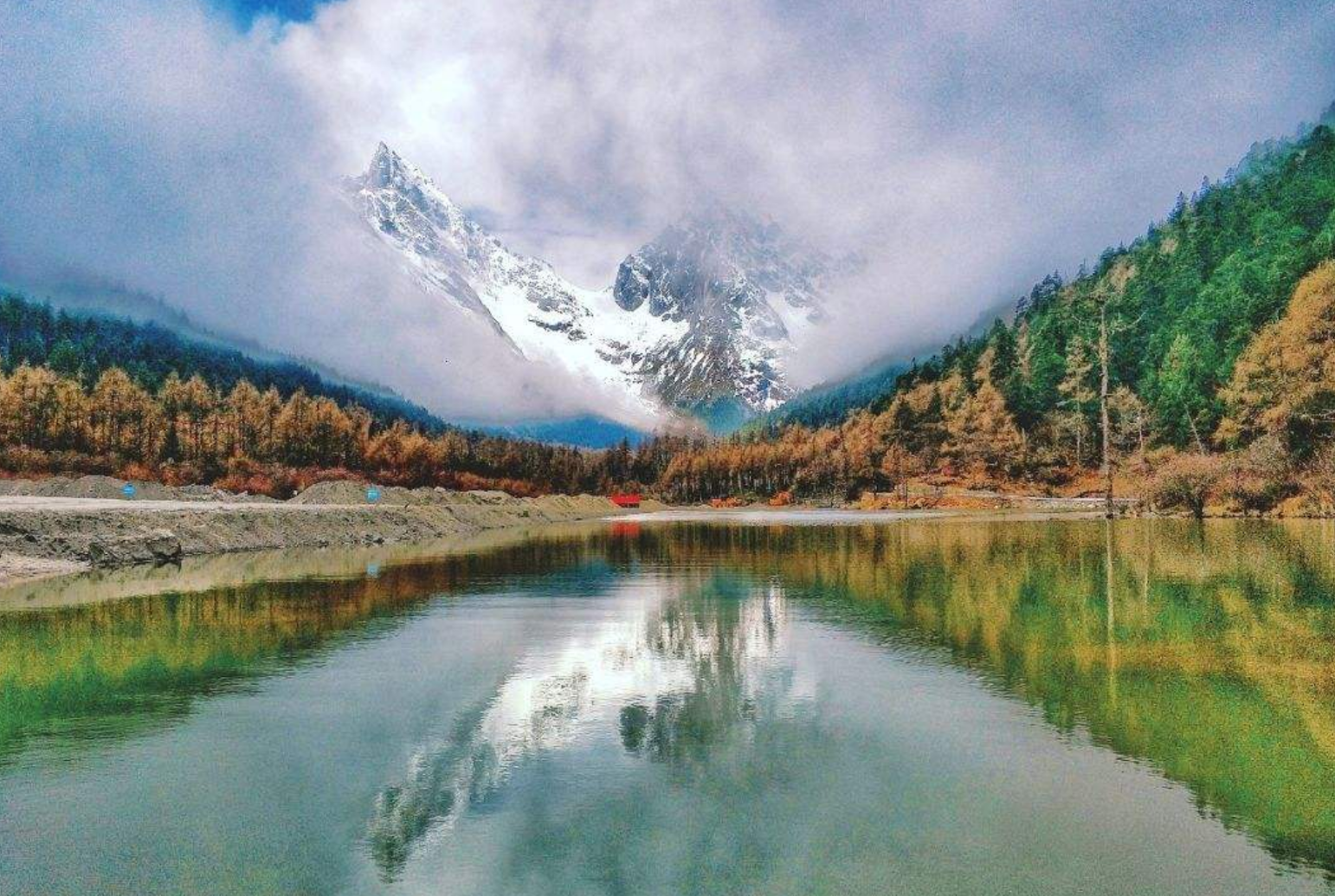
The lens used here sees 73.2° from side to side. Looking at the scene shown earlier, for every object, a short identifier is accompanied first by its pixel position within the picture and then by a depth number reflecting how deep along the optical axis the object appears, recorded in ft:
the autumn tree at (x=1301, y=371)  224.53
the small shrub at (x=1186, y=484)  242.78
